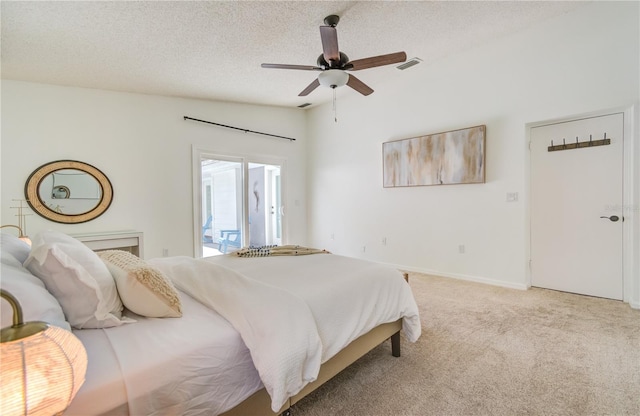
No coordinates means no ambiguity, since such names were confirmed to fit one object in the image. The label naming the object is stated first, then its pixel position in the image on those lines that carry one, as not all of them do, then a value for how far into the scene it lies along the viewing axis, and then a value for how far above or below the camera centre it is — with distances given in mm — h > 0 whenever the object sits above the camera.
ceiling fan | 2494 +1298
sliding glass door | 4789 +58
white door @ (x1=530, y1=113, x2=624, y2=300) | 3049 -88
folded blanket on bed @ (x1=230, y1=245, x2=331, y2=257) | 2531 -419
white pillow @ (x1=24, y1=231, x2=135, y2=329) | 1158 -316
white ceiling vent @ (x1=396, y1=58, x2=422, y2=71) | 3869 +1958
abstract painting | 3793 +650
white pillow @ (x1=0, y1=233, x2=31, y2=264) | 1366 -191
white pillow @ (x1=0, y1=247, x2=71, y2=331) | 912 -295
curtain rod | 4546 +1377
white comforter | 1203 -512
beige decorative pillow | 1274 -385
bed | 982 -526
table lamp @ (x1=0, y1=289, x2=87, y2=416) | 641 -386
